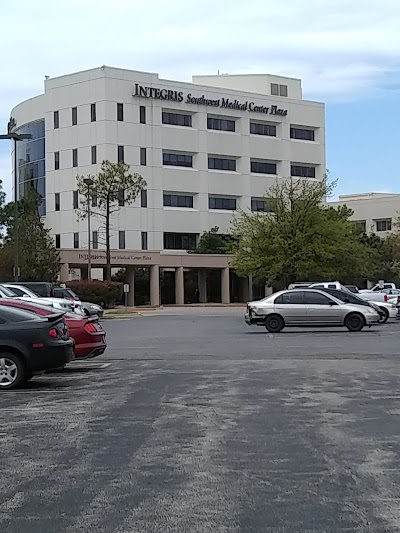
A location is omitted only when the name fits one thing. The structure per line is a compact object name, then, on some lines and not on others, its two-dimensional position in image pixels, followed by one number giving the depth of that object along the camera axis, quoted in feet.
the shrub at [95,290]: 198.29
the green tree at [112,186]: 213.46
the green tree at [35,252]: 200.44
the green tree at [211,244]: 277.44
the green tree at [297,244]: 192.13
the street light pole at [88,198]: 209.39
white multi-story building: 271.90
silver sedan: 106.52
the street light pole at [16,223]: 138.04
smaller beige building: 357.00
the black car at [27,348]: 49.83
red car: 59.88
